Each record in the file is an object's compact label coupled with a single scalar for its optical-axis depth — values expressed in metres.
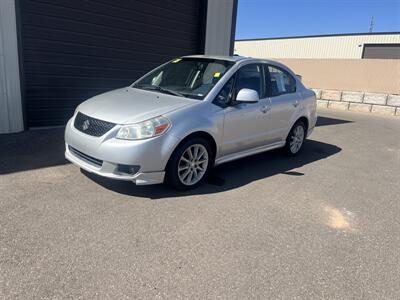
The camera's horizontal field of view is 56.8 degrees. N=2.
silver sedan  4.02
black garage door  6.77
